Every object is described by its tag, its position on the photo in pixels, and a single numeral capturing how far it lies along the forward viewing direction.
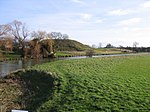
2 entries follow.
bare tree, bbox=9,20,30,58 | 43.52
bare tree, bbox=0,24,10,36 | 34.35
